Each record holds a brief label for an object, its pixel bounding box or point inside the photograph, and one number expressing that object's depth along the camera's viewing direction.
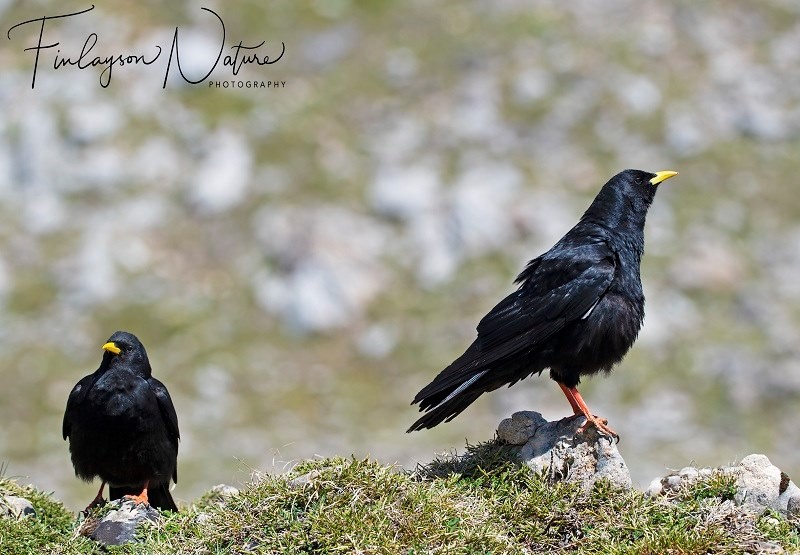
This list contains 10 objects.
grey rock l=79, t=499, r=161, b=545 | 15.43
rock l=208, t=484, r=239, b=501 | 18.02
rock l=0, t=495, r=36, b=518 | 16.36
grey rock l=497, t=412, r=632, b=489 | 15.79
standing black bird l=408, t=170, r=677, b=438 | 16.86
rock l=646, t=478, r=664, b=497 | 15.69
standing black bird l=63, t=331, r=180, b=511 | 17.72
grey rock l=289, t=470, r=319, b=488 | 14.58
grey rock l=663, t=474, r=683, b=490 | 15.68
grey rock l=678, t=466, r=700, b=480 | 15.74
